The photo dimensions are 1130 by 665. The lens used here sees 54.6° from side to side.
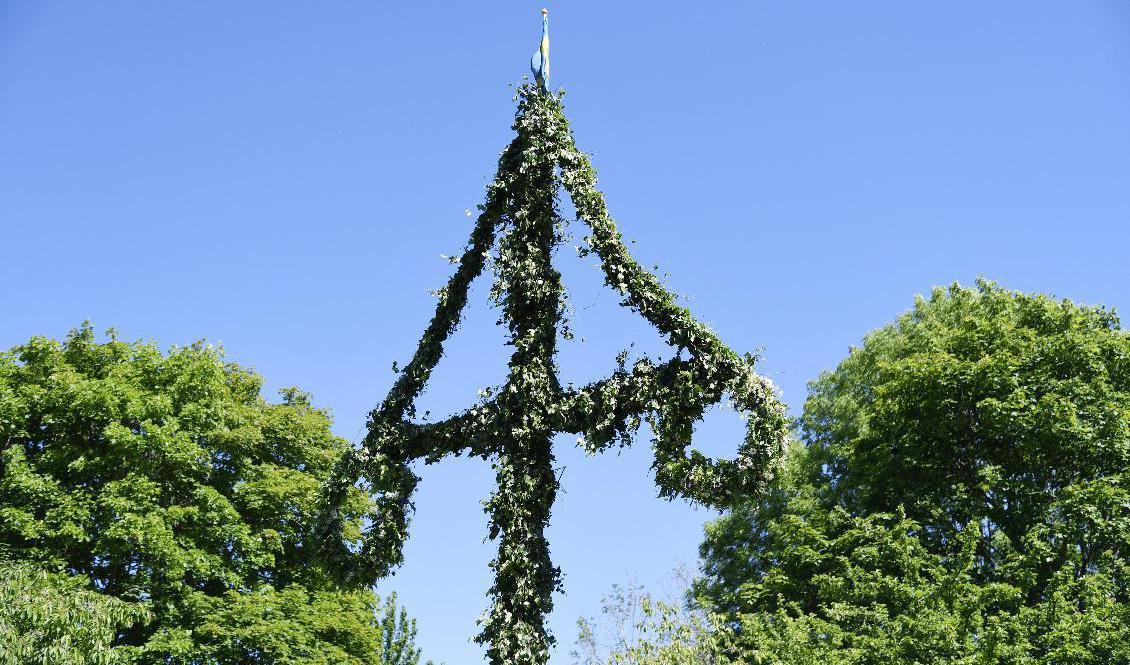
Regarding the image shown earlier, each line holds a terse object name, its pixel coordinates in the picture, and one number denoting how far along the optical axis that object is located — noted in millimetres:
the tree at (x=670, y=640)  21422
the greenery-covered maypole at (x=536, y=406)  10891
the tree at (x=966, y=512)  19969
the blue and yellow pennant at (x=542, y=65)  13172
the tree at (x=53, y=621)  17719
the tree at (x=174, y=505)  23875
